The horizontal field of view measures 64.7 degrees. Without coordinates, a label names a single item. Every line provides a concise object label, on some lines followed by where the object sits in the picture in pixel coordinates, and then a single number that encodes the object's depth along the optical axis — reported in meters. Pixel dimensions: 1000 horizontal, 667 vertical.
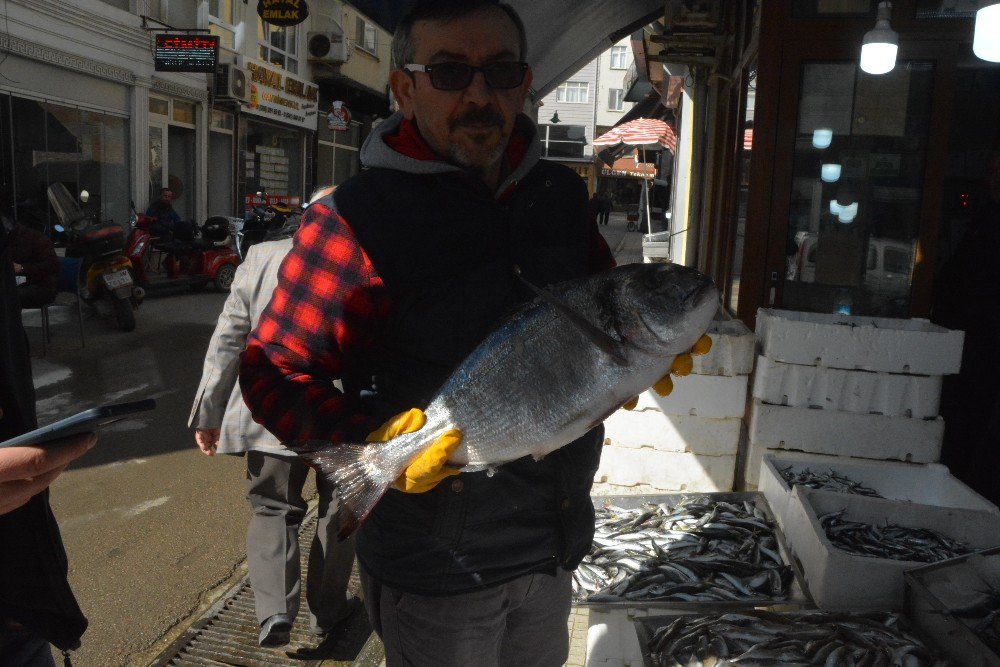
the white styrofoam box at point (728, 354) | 4.24
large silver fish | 1.72
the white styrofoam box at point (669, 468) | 4.40
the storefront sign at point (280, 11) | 13.18
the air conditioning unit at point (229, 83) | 17.98
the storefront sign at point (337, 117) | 24.25
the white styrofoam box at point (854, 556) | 2.95
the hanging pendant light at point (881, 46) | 4.68
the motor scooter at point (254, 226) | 14.12
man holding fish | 1.71
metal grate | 3.39
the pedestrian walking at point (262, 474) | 3.35
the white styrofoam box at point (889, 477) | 3.88
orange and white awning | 17.77
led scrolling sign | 15.20
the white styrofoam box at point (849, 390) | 4.09
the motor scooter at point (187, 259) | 13.12
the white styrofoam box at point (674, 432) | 4.34
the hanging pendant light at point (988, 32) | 3.99
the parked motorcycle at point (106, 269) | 9.78
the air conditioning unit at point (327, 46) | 22.22
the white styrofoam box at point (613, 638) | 2.85
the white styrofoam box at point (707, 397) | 4.29
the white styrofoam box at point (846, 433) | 4.12
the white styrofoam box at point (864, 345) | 4.02
